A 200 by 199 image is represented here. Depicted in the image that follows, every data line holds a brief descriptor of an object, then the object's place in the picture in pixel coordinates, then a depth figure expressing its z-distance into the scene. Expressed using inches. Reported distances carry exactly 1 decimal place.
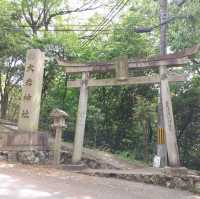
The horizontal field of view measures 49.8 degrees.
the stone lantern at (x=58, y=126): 285.9
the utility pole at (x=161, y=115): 307.7
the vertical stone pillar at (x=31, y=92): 300.5
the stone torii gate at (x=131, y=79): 266.1
